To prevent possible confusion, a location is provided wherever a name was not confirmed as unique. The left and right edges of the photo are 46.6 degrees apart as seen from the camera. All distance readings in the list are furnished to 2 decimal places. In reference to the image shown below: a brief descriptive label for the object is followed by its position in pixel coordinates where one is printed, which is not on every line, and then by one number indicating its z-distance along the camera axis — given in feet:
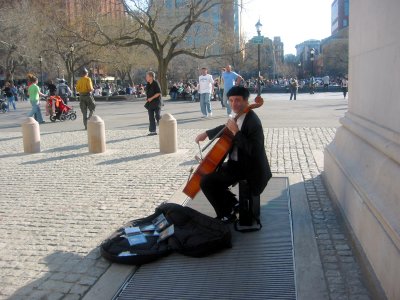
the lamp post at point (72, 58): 144.35
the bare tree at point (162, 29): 124.26
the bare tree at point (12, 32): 147.33
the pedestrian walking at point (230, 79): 53.47
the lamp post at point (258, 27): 93.02
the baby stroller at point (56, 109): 60.85
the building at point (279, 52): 384.02
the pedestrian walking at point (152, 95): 41.60
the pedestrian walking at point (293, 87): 108.99
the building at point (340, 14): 442.91
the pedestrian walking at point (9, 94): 97.25
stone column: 11.04
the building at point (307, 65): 326.83
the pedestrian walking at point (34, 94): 55.16
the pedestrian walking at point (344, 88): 105.91
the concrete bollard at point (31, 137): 35.91
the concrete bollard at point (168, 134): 33.17
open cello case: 14.16
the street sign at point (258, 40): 77.28
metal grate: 12.05
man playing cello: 15.80
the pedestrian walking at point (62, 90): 81.00
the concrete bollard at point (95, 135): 34.35
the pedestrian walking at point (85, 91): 47.42
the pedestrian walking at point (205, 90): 56.29
